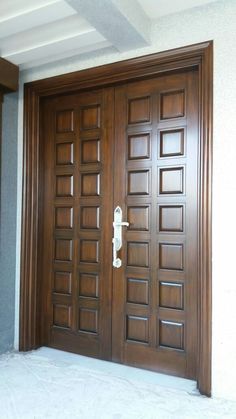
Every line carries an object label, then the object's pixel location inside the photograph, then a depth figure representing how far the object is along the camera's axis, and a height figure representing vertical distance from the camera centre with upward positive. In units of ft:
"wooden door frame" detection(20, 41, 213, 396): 6.68 +1.37
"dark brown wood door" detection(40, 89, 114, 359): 8.29 -0.14
